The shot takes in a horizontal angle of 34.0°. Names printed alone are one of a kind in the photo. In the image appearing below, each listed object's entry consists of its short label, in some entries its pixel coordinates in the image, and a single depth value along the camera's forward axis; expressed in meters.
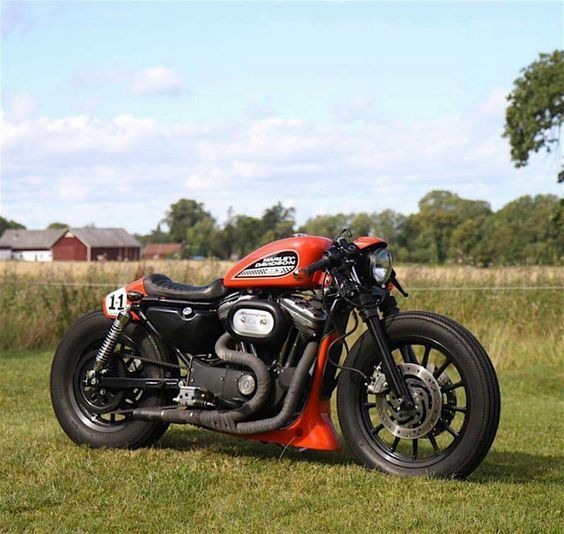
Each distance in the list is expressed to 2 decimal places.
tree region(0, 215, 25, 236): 98.29
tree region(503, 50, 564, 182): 35.78
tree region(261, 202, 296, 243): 41.06
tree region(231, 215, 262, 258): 47.06
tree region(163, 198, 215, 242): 80.12
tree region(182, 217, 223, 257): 46.22
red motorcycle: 5.24
